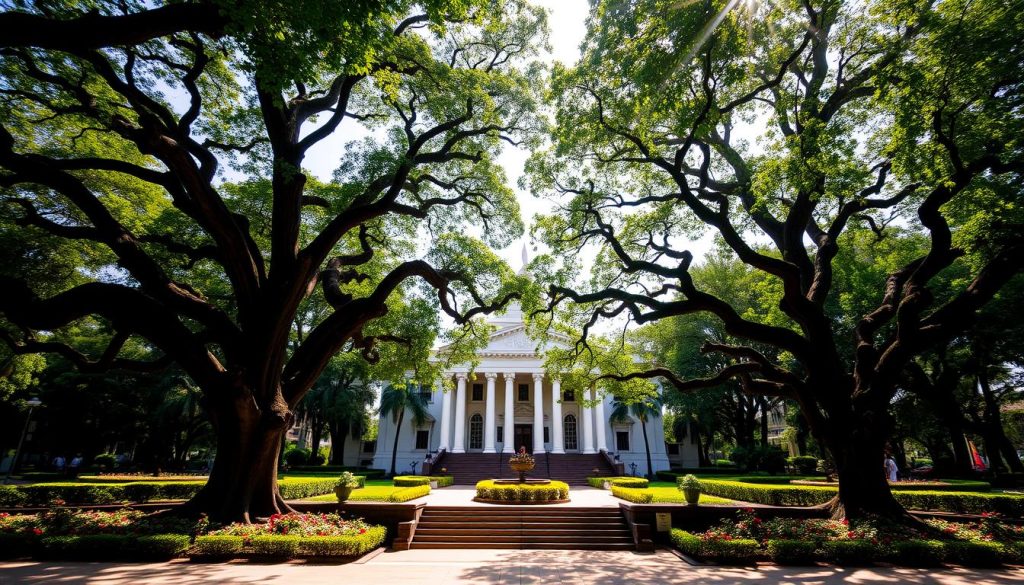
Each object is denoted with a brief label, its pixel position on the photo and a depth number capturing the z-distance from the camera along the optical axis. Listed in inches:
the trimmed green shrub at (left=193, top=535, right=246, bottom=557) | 315.3
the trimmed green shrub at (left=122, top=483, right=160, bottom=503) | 578.9
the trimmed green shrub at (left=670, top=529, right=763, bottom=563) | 334.0
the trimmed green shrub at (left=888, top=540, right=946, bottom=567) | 321.1
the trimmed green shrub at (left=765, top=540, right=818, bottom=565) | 331.6
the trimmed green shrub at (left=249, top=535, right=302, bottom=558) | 321.4
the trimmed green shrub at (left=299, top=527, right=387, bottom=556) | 328.5
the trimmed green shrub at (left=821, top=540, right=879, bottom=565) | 323.0
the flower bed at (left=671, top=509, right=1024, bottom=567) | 321.1
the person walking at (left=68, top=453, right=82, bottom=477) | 993.8
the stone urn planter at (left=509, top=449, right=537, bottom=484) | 677.0
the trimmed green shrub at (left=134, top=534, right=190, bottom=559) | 309.3
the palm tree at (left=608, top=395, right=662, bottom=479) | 1235.2
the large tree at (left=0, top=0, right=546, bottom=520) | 229.9
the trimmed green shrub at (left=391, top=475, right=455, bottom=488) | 785.7
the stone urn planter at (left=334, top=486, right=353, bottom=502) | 434.3
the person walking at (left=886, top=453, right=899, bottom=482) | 784.3
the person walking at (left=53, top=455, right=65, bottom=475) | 1123.9
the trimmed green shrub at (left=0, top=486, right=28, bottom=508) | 542.5
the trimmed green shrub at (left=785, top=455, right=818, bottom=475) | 1141.1
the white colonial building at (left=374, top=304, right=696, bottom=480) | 1338.6
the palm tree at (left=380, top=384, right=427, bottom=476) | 1315.2
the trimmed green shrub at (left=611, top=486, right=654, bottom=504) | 504.1
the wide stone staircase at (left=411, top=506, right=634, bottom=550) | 422.0
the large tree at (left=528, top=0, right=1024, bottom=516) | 322.0
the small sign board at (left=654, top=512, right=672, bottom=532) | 415.8
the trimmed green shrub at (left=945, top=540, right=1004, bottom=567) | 319.0
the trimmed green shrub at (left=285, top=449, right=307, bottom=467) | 1391.5
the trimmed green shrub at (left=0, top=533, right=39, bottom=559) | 305.6
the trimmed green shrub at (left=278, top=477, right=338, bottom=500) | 564.2
